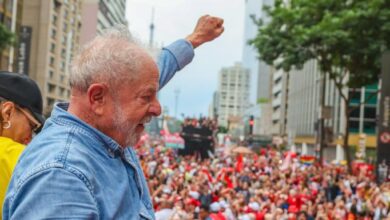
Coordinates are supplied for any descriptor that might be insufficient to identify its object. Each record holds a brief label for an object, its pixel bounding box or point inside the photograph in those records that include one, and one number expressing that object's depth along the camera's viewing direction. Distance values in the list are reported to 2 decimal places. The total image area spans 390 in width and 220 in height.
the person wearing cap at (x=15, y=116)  2.13
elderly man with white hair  1.30
